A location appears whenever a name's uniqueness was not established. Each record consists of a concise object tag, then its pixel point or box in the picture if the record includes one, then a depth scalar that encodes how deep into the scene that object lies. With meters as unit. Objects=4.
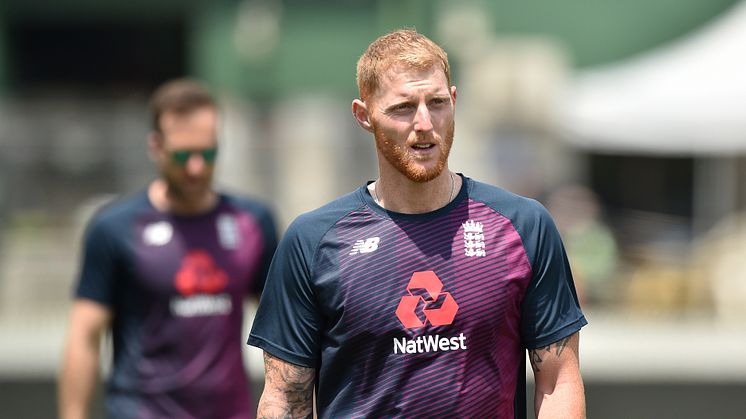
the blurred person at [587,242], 28.00
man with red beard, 7.56
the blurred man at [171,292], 11.37
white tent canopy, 36.84
